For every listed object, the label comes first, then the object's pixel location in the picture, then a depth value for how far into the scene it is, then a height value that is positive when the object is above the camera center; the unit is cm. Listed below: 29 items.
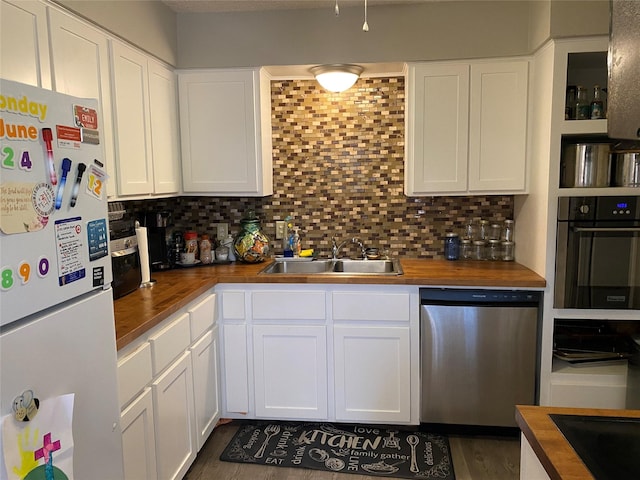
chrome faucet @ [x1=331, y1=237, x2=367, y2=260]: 309 -34
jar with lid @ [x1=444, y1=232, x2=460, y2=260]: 297 -33
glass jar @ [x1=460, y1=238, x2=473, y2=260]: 301 -36
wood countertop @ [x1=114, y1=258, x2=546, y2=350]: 204 -45
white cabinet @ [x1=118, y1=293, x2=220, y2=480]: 167 -83
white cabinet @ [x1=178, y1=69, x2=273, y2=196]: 276 +38
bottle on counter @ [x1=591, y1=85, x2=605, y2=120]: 237 +42
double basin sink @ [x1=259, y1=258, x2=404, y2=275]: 299 -46
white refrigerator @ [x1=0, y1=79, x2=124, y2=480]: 96 -23
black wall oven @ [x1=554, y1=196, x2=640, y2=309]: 229 -30
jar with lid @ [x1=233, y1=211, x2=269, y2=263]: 297 -30
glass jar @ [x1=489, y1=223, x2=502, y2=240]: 298 -24
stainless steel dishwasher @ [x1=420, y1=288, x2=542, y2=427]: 245 -85
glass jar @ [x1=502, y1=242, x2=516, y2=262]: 292 -36
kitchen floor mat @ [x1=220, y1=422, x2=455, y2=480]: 231 -134
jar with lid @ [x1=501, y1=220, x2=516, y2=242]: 293 -23
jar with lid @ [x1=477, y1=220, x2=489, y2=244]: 298 -24
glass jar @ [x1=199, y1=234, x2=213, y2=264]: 301 -36
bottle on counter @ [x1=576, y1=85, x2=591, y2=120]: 243 +43
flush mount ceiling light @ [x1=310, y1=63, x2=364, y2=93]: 272 +69
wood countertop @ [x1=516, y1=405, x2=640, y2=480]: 88 -52
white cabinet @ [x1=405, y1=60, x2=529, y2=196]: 261 +37
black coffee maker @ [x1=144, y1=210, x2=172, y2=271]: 273 -24
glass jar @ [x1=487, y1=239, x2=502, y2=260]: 296 -36
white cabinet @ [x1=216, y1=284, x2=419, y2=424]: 254 -87
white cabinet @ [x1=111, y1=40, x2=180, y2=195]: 212 +37
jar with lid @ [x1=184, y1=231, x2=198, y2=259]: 296 -29
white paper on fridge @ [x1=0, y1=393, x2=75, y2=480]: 94 -53
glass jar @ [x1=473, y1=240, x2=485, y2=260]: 296 -36
